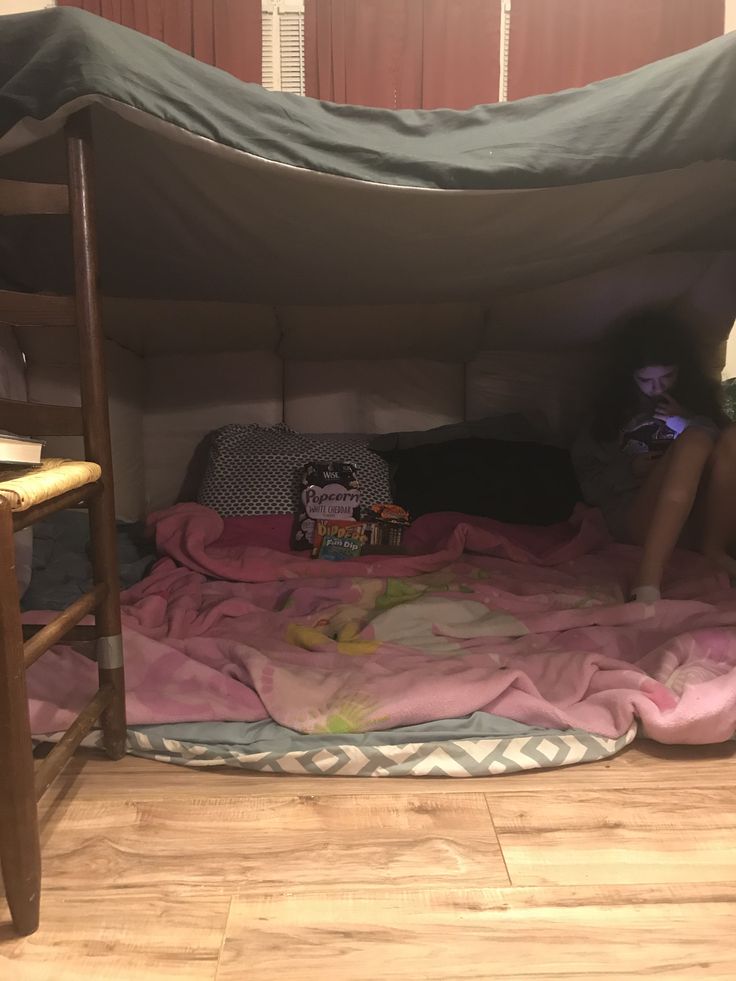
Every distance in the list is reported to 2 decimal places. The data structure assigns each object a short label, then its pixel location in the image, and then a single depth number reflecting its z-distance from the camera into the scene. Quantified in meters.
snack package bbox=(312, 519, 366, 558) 1.49
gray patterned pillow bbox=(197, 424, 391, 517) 1.60
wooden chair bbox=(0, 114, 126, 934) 0.55
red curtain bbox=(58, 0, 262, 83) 2.07
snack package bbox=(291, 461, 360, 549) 1.54
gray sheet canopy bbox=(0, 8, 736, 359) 0.71
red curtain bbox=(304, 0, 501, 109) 2.10
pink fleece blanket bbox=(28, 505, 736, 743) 0.85
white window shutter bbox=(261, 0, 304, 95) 2.12
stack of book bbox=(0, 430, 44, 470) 0.65
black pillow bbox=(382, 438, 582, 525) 1.63
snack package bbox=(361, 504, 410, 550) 1.53
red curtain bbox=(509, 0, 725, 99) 2.11
